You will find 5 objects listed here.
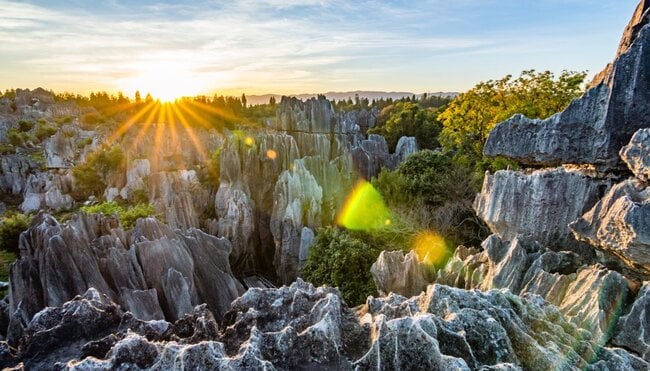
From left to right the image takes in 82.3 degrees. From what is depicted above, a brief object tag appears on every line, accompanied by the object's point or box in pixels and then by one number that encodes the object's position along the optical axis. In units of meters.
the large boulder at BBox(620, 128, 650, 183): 6.83
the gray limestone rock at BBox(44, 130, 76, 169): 44.62
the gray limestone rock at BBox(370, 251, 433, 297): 10.39
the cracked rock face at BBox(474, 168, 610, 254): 9.10
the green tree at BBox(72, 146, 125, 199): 32.94
